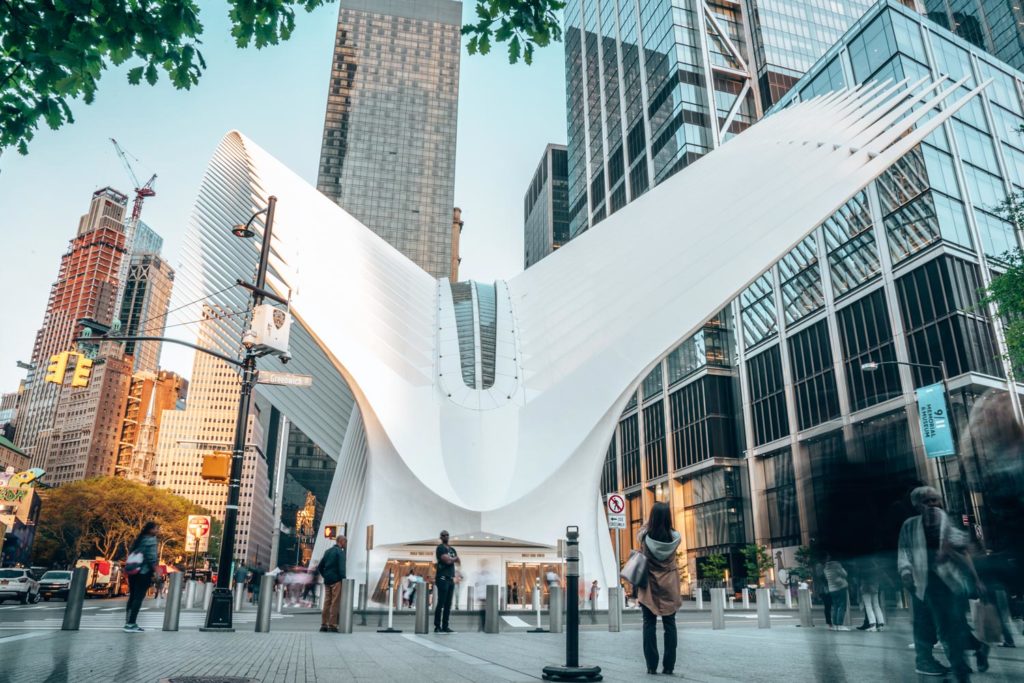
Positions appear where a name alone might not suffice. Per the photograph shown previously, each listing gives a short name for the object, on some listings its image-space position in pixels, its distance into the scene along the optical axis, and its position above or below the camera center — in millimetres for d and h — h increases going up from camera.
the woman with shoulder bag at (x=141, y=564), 10305 +161
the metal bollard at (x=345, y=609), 11359 -512
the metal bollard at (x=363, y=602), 16792 -725
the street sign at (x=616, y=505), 15484 +1461
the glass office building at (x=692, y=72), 64062 +46023
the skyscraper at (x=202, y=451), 135875 +23604
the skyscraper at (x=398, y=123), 127438 +81917
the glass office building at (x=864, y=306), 36000 +15331
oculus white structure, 25609 +9631
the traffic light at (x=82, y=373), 13664 +3742
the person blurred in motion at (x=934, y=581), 2454 -20
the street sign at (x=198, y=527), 24922 +1625
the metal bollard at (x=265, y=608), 11078 -484
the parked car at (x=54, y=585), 30062 -381
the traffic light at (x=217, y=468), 12656 +1834
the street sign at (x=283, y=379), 12883 +3411
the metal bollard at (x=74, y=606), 9992 -403
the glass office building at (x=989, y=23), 66000 +51229
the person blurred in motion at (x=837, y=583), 2469 -26
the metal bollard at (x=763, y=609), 13463 -612
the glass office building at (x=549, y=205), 117438 +60981
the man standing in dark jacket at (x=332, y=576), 11477 -8
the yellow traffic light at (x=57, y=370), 13297 +3675
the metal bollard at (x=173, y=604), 10844 -415
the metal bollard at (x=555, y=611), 12836 -616
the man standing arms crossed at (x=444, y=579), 11922 -57
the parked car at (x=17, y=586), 25062 -346
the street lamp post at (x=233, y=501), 11156 +1195
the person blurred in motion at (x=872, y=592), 2461 -55
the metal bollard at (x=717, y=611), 13156 -634
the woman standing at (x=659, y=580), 5707 -37
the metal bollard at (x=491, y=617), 12148 -676
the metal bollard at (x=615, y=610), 13586 -637
